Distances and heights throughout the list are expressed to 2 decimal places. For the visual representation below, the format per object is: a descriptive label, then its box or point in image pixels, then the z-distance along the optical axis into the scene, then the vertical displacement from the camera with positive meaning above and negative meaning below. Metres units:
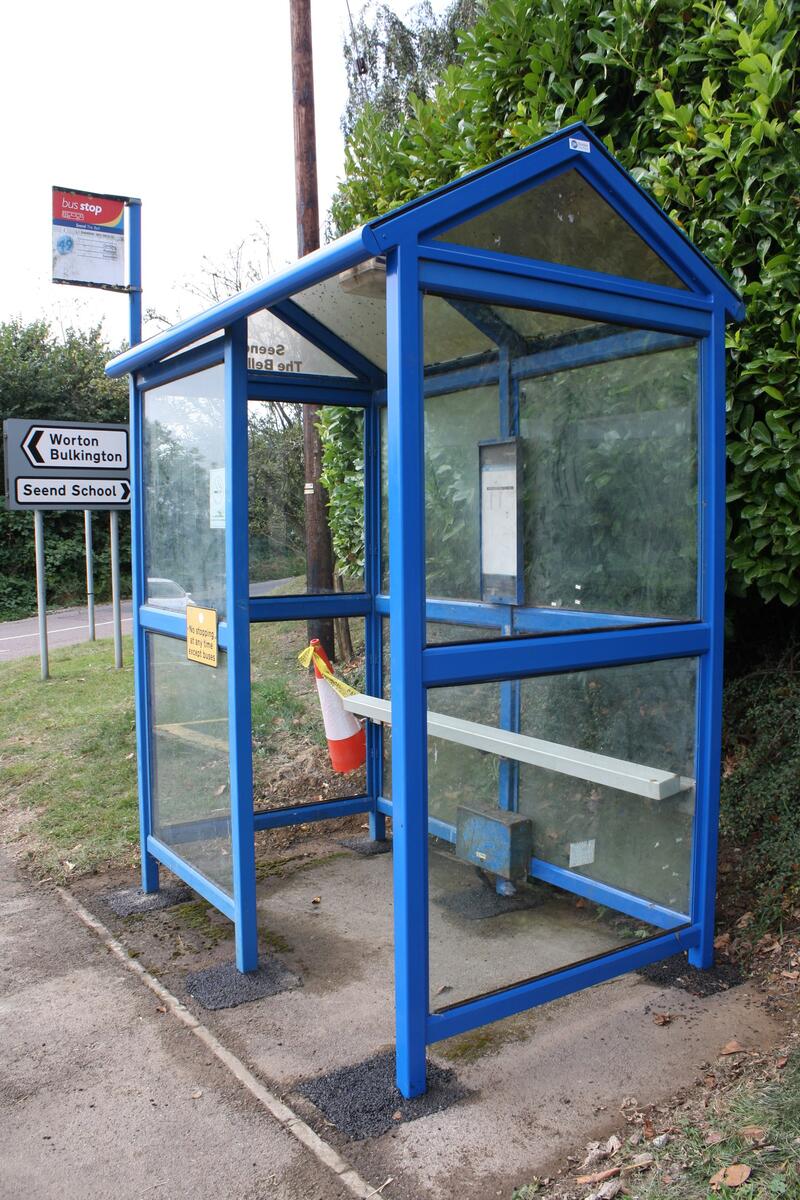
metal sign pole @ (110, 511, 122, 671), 7.60 -0.52
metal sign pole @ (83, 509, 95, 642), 9.71 -0.50
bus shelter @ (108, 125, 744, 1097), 2.85 -0.14
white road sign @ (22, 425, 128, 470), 7.52 +0.65
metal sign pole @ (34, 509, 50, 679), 8.84 -0.52
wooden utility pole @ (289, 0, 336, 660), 7.48 +2.98
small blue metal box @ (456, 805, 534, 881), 3.75 -1.18
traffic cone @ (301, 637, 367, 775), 4.88 -0.98
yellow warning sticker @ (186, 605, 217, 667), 3.80 -0.41
